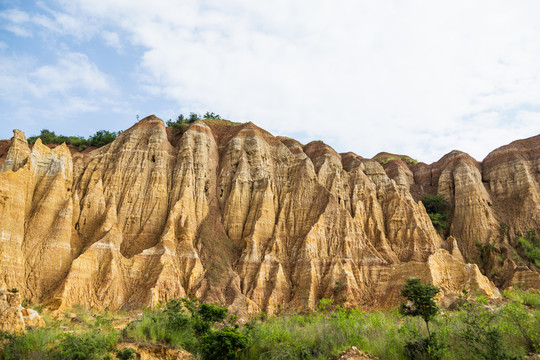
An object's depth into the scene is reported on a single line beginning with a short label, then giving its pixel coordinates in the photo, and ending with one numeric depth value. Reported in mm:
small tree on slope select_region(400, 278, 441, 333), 21775
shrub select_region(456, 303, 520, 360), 16344
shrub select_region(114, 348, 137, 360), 20828
